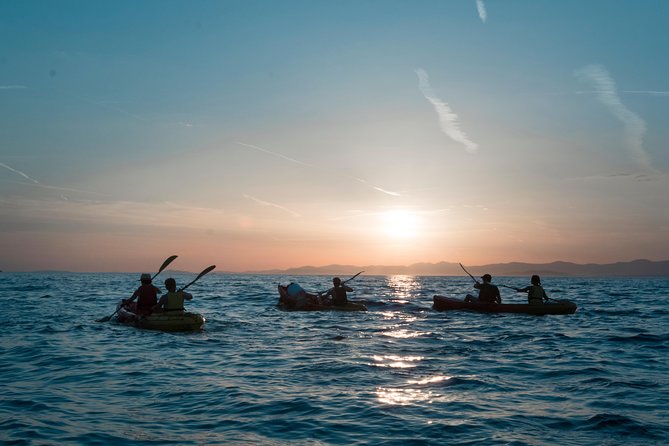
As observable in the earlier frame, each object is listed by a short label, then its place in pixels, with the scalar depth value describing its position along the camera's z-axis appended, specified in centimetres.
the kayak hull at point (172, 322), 2136
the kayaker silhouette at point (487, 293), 2994
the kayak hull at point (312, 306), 3062
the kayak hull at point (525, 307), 2919
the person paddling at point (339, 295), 3027
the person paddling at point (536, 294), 2948
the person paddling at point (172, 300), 2122
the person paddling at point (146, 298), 2272
